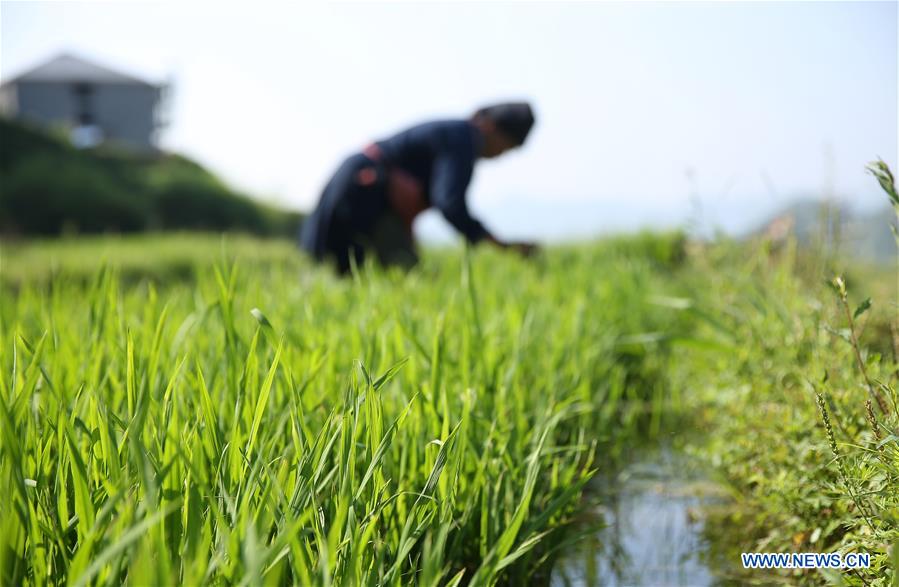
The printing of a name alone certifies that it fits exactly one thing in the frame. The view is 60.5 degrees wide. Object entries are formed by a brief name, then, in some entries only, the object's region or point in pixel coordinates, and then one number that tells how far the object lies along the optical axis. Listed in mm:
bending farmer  3775
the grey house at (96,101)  28281
